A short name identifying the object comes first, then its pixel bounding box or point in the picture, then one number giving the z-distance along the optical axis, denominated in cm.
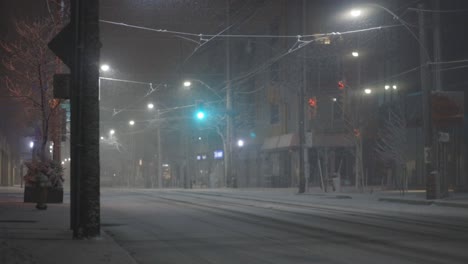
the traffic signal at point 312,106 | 4121
